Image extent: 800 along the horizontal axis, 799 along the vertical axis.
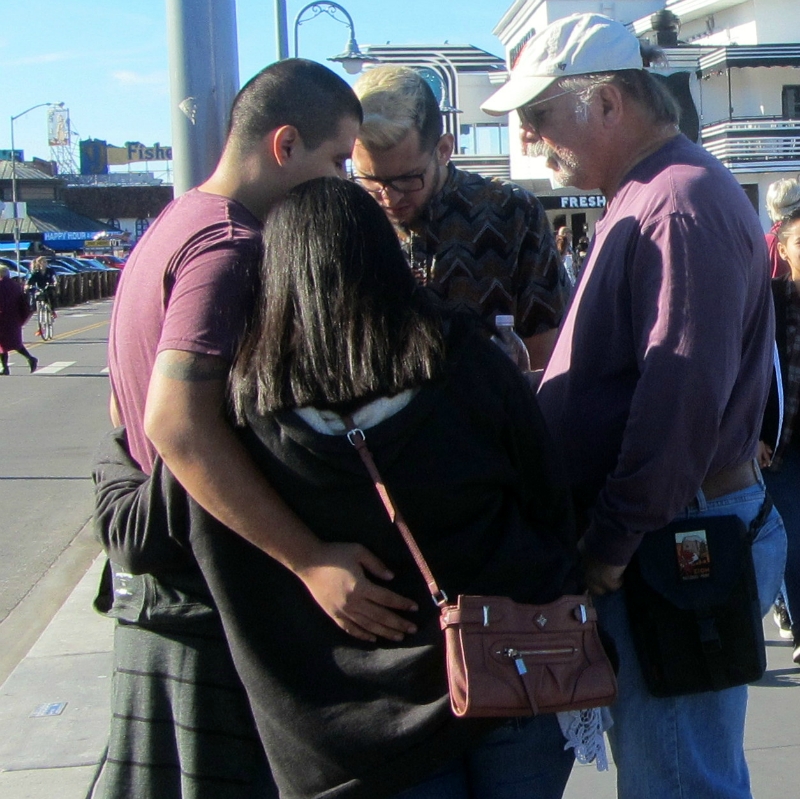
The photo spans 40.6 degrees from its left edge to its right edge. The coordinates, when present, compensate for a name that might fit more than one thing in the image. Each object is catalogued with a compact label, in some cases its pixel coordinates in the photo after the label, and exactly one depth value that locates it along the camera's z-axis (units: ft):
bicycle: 81.82
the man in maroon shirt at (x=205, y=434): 5.67
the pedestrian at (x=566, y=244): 58.18
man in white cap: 6.23
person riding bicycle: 90.03
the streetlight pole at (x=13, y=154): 158.40
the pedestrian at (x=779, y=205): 15.11
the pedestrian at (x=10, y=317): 56.75
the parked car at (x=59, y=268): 171.30
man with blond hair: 8.79
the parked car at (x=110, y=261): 214.24
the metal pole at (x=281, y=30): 41.34
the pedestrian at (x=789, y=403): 12.71
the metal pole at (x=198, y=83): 10.73
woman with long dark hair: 5.57
